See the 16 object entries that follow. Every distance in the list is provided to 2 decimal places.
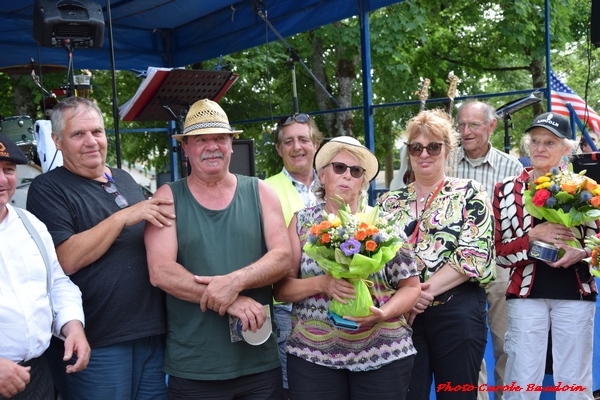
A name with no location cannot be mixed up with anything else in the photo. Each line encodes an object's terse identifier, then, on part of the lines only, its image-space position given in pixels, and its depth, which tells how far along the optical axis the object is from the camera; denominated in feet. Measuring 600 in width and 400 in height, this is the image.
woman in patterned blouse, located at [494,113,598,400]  11.27
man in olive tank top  8.75
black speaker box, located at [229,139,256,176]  18.56
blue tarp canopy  20.98
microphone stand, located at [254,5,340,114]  17.99
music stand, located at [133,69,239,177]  13.84
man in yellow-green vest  12.39
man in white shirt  7.66
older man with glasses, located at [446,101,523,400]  13.99
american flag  23.90
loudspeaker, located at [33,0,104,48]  14.69
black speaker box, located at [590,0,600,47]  14.94
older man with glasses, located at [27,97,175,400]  8.87
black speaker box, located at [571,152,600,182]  15.49
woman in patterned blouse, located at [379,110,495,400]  9.86
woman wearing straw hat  8.63
